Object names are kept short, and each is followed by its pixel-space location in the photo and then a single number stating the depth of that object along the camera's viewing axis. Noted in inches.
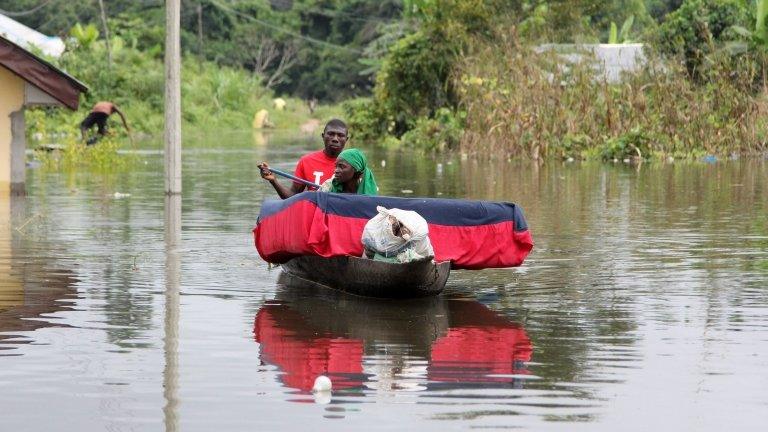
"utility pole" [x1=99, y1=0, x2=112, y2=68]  2583.7
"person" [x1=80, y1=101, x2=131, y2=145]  1537.9
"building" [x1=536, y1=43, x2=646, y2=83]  1529.3
